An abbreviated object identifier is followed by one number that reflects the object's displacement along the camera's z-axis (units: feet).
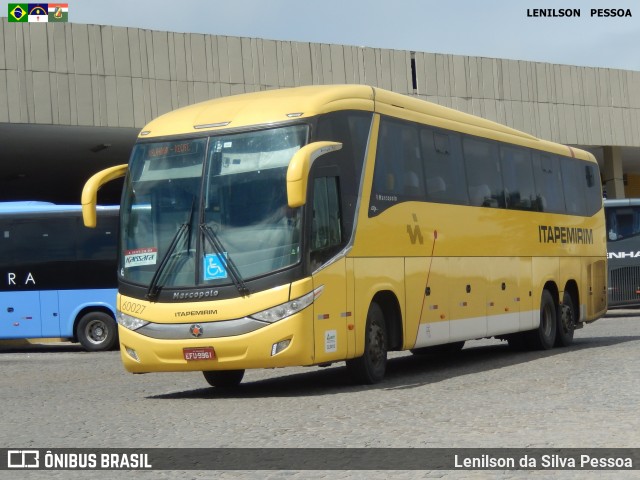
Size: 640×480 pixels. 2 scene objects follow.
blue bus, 91.66
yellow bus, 44.83
